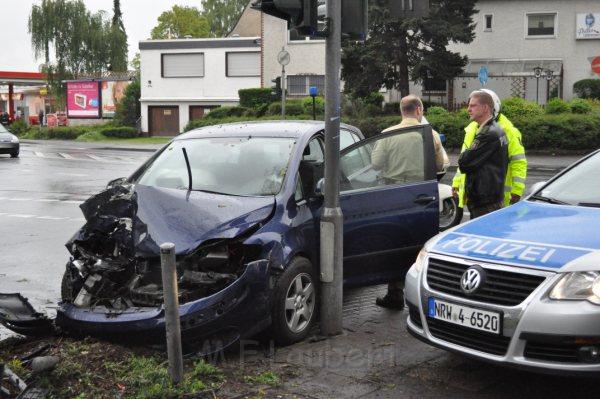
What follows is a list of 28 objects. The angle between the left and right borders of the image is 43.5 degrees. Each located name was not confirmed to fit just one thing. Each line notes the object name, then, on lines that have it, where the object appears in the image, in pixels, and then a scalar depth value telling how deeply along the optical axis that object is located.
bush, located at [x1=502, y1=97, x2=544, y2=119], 26.80
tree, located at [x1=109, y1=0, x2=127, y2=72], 60.03
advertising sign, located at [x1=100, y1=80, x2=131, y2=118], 53.53
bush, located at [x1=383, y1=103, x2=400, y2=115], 33.12
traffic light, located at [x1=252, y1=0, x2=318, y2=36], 5.61
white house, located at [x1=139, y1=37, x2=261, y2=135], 45.97
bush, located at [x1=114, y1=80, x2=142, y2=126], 50.69
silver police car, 4.02
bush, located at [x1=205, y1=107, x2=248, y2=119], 39.81
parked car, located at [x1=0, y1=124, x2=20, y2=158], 27.42
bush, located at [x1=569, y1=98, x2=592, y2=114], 27.08
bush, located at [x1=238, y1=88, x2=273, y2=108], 40.97
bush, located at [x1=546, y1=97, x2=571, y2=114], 27.14
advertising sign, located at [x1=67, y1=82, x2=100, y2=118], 53.12
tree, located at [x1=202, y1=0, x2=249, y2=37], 83.50
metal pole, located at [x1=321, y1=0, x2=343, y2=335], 5.70
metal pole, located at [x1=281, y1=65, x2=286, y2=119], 27.36
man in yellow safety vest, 7.15
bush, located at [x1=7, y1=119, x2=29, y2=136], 53.53
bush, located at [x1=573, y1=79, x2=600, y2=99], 34.62
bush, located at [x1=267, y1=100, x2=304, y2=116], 35.78
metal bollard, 4.45
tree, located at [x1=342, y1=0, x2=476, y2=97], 30.41
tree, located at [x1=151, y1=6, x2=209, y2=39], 77.38
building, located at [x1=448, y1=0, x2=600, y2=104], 36.66
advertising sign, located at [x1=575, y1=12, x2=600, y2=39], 36.31
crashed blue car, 5.11
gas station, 62.24
